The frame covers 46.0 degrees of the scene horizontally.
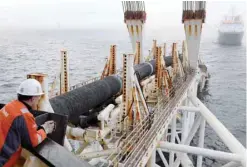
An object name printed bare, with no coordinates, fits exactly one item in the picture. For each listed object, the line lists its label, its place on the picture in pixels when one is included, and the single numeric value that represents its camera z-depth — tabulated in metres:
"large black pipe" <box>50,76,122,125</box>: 8.62
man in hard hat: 4.21
